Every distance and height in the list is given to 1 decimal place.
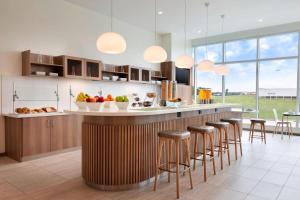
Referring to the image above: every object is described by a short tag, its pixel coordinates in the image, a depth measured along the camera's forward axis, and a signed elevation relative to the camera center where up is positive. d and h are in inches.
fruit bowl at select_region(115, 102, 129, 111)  120.9 -4.4
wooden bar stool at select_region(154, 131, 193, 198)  106.9 -20.7
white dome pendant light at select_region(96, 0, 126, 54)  123.4 +31.3
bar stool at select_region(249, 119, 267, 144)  226.4 -26.3
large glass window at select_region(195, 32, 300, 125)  281.4 +34.7
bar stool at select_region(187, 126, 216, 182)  131.7 -20.4
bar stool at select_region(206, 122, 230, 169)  153.2 -20.4
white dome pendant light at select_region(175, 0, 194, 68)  183.2 +30.6
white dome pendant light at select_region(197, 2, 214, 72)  201.2 +29.8
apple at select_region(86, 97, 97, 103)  117.5 -1.5
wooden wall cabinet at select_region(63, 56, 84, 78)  189.9 +27.9
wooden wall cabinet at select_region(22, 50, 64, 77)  174.6 +28.0
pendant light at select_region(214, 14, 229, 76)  226.6 +28.8
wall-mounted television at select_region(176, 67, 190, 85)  330.3 +32.7
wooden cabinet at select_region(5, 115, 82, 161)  157.3 -29.1
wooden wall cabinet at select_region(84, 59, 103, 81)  208.4 +27.9
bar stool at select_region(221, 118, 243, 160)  178.2 -19.5
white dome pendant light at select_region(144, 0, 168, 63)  158.6 +31.6
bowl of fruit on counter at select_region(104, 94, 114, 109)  123.6 -3.1
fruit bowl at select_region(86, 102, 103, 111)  116.1 -4.2
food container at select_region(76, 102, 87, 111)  119.0 -4.3
